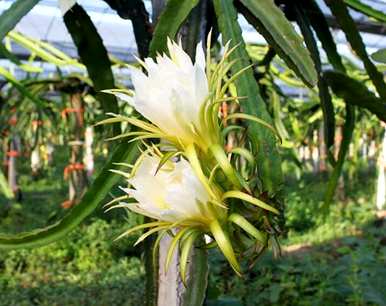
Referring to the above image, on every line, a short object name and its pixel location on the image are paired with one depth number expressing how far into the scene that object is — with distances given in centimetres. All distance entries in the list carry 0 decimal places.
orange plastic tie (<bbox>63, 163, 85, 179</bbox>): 332
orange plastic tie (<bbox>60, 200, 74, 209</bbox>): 320
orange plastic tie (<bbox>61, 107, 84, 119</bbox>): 335
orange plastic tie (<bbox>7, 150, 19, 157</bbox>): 491
